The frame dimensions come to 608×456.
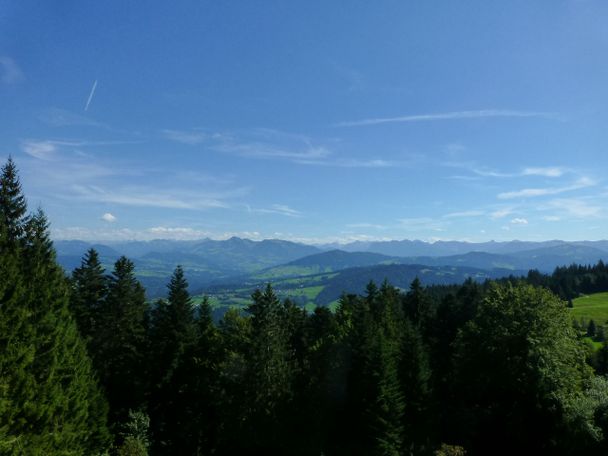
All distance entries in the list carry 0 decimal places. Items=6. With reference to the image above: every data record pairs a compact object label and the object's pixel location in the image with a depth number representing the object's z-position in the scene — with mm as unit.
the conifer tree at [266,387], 35500
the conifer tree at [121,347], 35938
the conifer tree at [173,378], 37438
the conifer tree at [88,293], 37656
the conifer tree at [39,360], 19812
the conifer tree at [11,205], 27234
